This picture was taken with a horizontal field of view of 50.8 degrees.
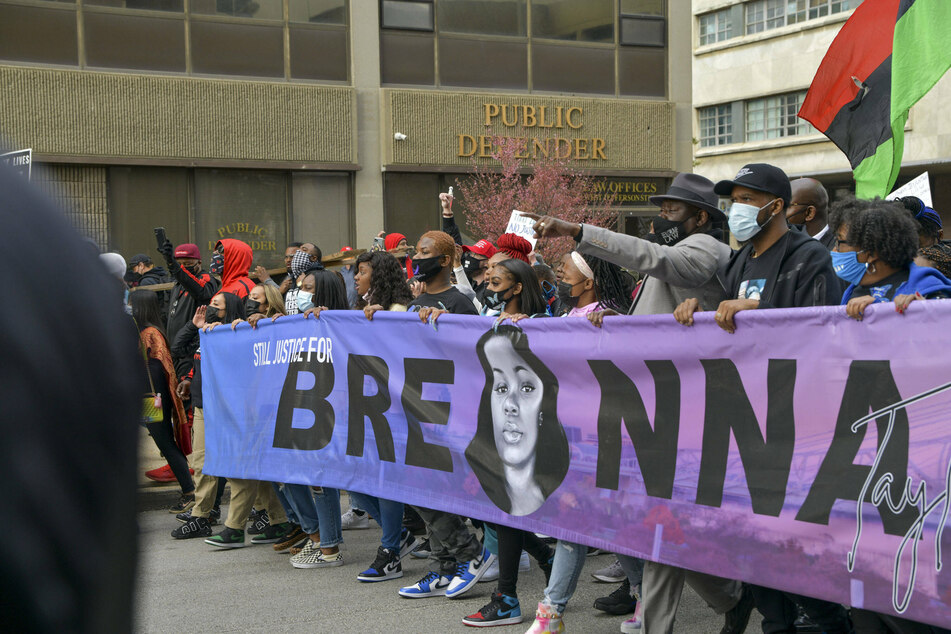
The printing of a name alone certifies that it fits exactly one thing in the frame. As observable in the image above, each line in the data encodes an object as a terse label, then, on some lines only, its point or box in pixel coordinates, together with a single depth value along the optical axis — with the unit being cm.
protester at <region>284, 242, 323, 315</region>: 803
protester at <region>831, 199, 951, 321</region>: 435
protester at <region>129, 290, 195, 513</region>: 870
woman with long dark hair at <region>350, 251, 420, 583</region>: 654
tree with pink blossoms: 2242
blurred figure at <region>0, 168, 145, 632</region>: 81
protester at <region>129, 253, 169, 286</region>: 1303
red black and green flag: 597
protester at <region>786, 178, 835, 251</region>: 608
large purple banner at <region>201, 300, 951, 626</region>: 368
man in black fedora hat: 434
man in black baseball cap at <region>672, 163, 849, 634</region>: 429
